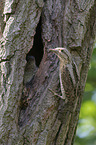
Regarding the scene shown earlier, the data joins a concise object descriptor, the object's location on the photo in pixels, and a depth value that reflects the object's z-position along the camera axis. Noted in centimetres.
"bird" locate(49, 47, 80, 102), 638
